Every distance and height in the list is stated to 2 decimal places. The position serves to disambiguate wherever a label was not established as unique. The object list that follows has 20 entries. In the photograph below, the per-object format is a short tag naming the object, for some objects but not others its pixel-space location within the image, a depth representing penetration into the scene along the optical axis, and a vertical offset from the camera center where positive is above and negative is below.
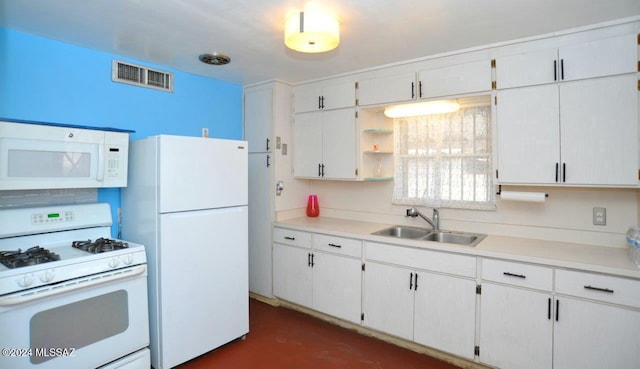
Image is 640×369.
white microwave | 2.04 +0.16
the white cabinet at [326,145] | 3.21 +0.36
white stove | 1.76 -0.62
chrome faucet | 3.01 -0.32
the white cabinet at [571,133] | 2.07 +0.32
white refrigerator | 2.32 -0.39
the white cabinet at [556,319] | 1.88 -0.82
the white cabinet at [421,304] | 2.37 -0.92
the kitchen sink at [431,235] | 2.80 -0.46
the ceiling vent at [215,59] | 2.74 +1.00
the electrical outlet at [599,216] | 2.36 -0.24
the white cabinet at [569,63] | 2.06 +0.77
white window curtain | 2.86 +0.19
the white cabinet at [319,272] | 2.91 -0.83
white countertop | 1.94 -0.46
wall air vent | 2.73 +0.89
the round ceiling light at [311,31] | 1.93 +0.85
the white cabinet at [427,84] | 2.53 +0.78
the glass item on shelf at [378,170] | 3.39 +0.11
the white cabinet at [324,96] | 3.19 +0.84
